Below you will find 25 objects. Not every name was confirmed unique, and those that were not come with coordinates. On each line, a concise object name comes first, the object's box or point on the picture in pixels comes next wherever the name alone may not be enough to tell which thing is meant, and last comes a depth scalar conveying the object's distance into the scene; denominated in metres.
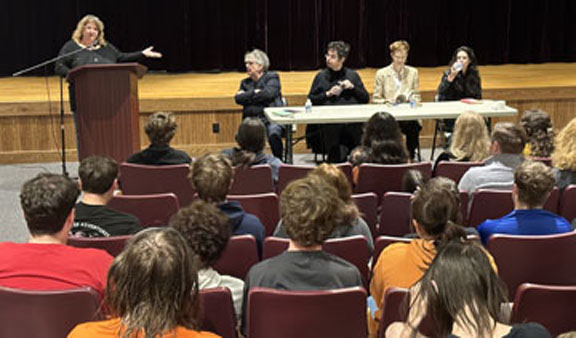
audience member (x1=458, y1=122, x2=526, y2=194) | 4.57
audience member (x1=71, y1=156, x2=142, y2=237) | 3.58
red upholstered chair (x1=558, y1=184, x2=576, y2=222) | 4.27
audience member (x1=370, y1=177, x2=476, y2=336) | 2.96
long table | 6.65
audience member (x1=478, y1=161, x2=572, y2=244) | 3.55
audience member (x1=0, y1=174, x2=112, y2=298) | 2.68
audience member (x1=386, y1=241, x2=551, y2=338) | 2.04
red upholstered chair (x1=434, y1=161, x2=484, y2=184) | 4.93
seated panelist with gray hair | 7.20
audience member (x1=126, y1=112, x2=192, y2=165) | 5.12
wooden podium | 6.07
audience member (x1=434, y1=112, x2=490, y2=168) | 5.20
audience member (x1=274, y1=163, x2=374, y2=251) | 3.66
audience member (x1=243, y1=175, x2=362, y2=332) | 2.80
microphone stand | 6.32
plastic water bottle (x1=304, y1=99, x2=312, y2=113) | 7.02
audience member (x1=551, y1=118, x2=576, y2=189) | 4.49
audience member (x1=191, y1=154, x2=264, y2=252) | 3.61
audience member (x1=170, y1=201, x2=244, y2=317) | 2.86
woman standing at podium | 6.79
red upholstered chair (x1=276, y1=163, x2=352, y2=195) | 4.88
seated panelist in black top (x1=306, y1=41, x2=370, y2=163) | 7.51
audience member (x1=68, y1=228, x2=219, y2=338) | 2.07
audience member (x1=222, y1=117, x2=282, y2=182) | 4.95
